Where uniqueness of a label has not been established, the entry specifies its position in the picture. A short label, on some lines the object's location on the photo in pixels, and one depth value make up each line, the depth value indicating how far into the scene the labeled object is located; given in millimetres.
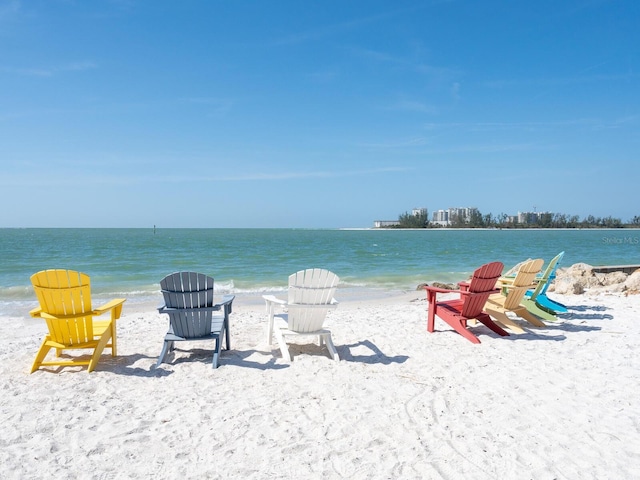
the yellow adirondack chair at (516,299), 6215
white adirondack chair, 5012
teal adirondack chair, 7211
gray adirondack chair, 4715
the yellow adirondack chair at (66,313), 4441
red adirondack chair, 5785
